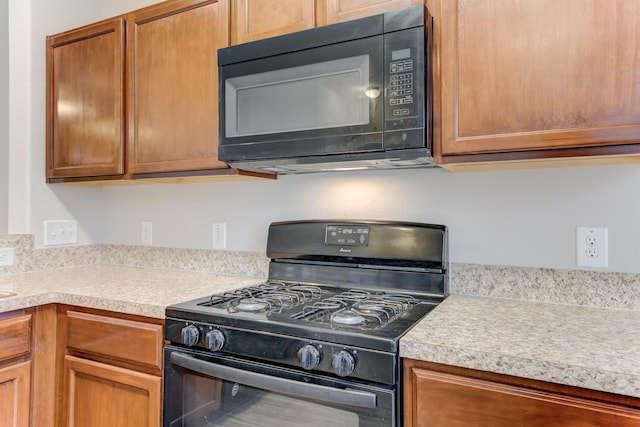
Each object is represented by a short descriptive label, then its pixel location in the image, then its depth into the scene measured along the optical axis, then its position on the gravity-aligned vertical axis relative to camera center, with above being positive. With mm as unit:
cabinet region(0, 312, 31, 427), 1423 -538
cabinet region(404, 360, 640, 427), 819 -390
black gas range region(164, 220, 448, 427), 1016 -294
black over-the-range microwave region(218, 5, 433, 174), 1228 +375
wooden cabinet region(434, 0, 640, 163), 1037 +368
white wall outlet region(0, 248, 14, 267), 1912 -201
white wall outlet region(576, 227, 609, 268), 1283 -99
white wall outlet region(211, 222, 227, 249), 1973 -102
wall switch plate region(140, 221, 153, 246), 2189 -104
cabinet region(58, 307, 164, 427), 1348 -527
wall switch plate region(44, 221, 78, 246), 2092 -100
